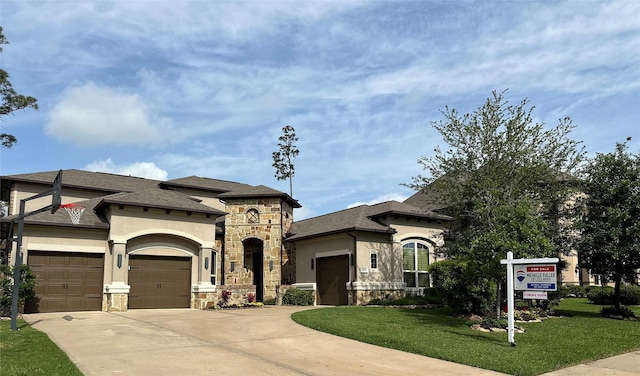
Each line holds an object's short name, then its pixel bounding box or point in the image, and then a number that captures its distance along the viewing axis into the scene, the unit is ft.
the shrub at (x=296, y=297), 77.43
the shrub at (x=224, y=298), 70.59
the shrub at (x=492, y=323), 44.55
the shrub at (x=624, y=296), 78.63
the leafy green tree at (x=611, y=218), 54.03
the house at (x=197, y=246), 63.98
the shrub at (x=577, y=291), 96.68
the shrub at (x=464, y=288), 50.80
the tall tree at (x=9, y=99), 74.64
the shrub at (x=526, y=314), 52.54
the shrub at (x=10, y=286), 53.52
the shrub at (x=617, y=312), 54.83
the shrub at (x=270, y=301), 83.76
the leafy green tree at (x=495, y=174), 57.67
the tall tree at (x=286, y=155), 170.30
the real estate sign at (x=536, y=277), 36.72
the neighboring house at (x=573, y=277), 107.86
